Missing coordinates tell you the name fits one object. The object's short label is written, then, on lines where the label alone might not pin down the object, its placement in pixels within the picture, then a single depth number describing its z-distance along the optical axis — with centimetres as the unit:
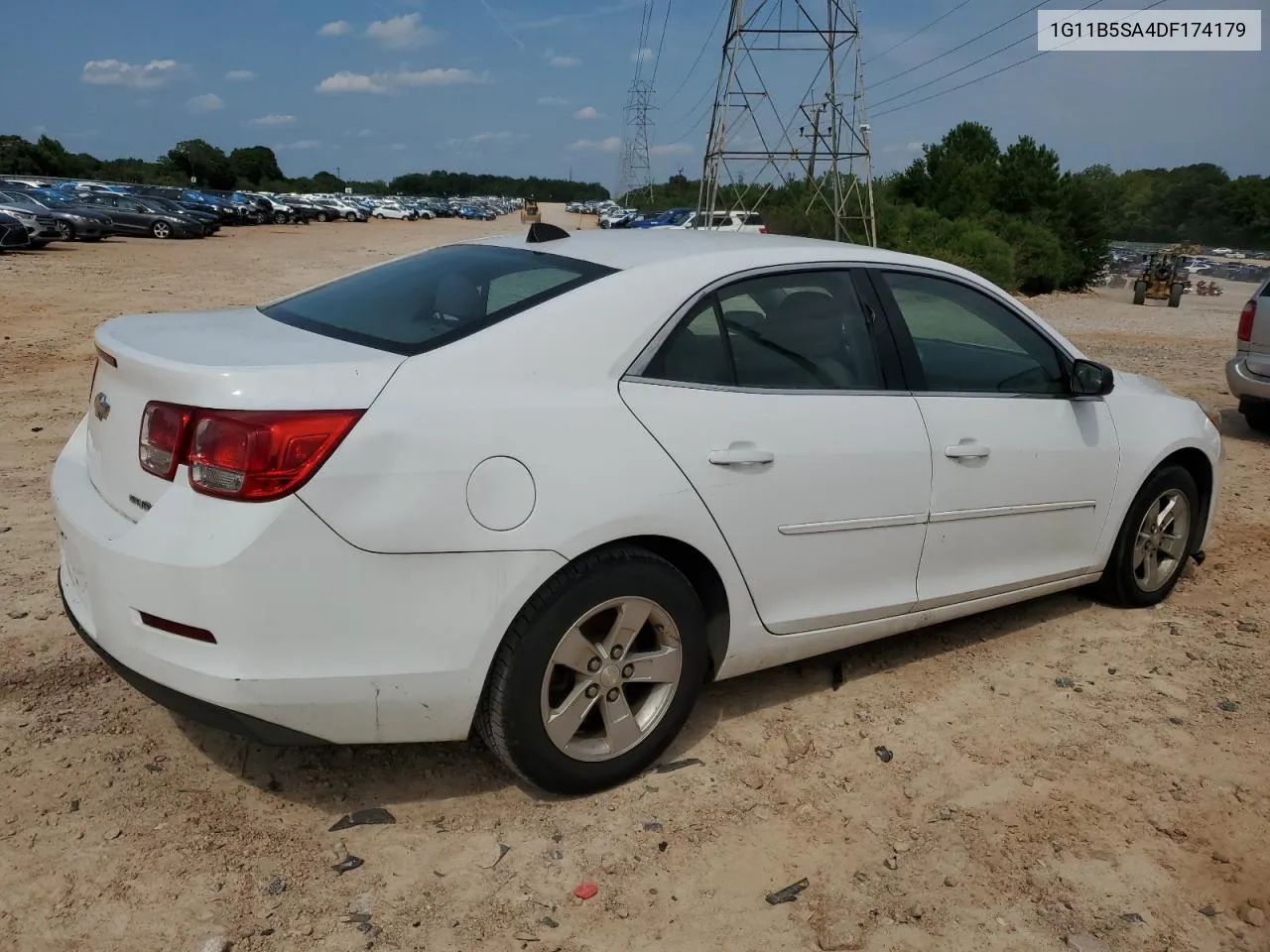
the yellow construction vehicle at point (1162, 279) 2936
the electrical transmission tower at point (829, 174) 2997
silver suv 907
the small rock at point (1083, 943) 257
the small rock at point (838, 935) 256
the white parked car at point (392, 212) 8275
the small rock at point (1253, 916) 269
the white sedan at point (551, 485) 255
